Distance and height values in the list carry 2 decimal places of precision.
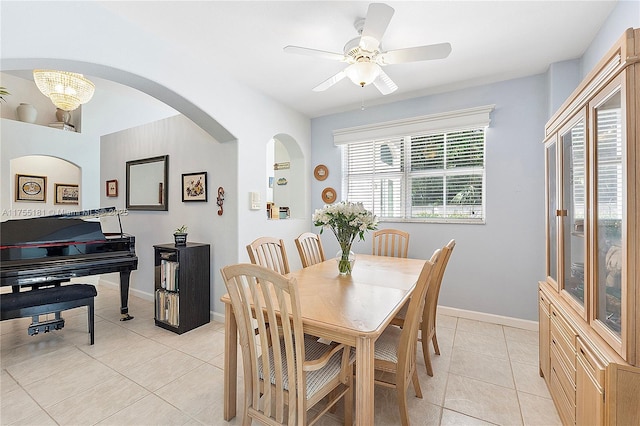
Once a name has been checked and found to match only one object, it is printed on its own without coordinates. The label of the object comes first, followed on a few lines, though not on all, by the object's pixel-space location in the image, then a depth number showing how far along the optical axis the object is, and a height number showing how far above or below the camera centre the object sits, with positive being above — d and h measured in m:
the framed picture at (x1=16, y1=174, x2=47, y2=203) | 5.13 +0.50
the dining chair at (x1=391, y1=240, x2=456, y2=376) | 1.90 -0.68
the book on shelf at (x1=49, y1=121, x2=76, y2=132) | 5.24 +1.65
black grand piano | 2.48 -0.37
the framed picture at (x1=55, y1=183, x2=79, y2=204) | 5.68 +0.43
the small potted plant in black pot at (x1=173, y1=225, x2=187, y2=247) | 3.15 -0.27
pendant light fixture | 3.12 +1.45
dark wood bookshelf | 2.98 -0.78
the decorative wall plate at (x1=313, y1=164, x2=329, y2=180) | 4.21 +0.62
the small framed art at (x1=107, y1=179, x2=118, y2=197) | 4.49 +0.42
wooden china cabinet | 1.02 -0.17
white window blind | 3.29 +0.47
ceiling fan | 1.85 +1.13
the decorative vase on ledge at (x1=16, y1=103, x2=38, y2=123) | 4.89 +1.77
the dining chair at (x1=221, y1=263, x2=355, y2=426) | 1.23 -0.75
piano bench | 2.39 -0.78
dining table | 1.27 -0.52
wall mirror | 3.84 +0.44
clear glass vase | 2.28 -0.40
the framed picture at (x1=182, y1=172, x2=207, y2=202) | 3.41 +0.34
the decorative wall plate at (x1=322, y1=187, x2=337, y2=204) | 4.14 +0.27
